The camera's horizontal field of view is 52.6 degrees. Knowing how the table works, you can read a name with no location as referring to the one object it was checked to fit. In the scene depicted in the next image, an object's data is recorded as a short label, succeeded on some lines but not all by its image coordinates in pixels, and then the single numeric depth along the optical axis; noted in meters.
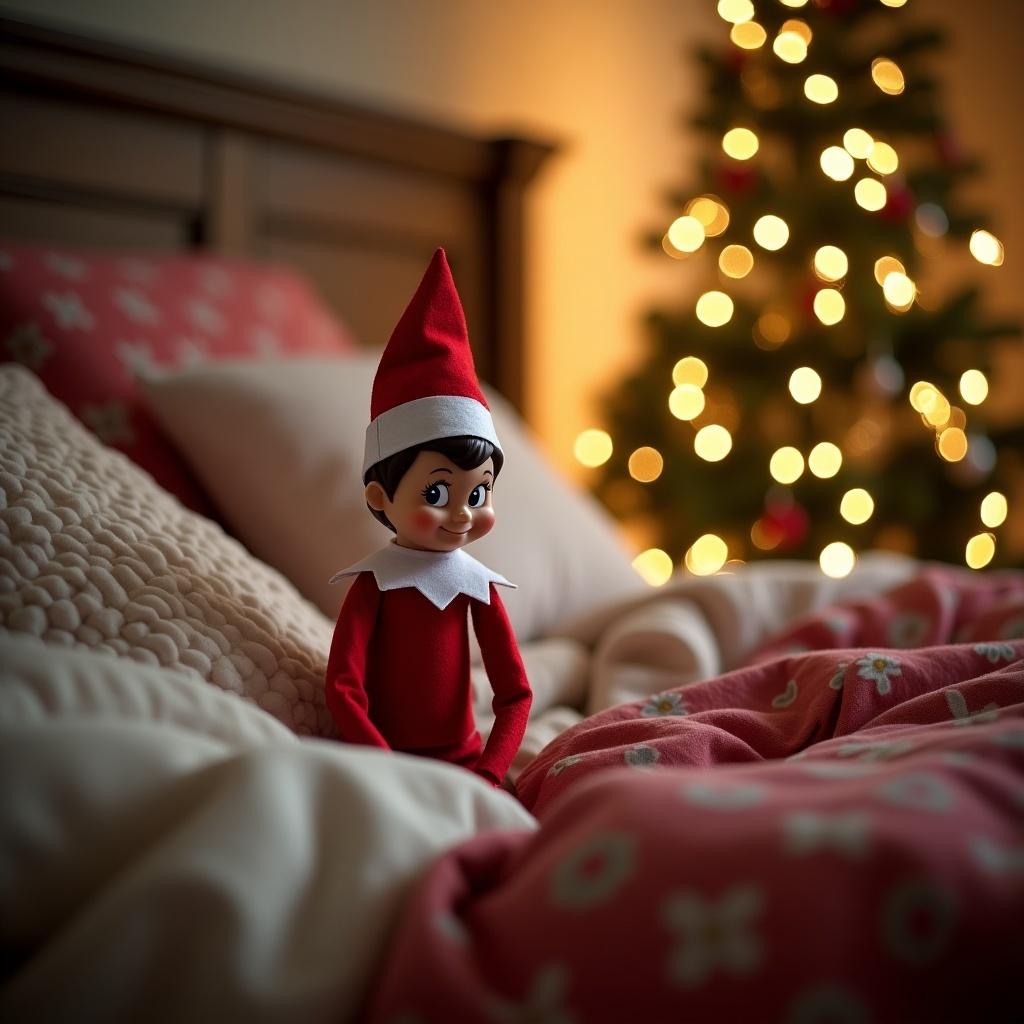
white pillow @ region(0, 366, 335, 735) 0.68
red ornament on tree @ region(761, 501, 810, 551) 2.24
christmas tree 2.30
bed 0.43
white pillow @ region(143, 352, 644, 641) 1.07
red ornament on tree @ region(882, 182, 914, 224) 2.29
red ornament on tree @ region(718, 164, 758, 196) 2.33
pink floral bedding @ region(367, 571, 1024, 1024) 0.41
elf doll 0.75
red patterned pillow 1.15
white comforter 0.44
